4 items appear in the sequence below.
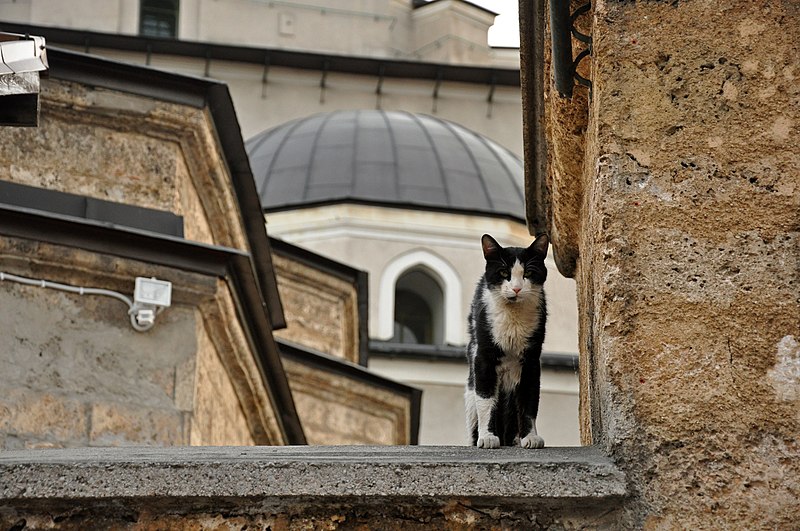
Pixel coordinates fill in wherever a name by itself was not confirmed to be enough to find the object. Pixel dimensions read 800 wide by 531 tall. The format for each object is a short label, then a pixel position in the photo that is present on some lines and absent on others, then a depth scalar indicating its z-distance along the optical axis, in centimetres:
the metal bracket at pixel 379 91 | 5463
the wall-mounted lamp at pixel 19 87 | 995
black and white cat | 727
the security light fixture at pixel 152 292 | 1483
